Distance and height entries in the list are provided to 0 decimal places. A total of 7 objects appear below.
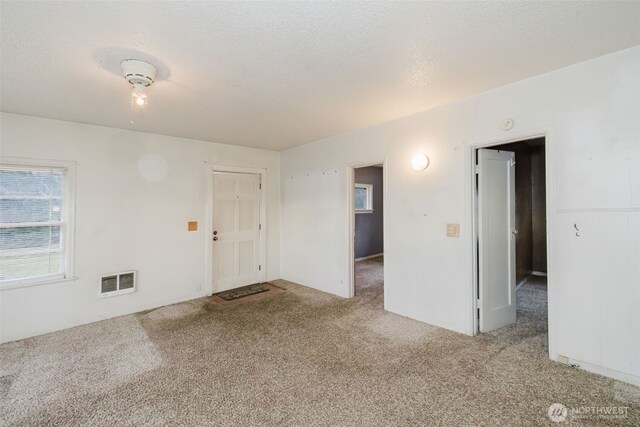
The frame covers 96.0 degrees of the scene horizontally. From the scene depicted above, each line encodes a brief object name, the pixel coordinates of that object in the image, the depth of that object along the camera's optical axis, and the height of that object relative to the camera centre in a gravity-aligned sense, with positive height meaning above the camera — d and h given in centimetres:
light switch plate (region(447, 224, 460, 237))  300 -14
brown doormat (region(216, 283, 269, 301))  433 -118
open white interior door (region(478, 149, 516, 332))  299 -24
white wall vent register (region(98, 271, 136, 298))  357 -85
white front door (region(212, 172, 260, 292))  462 -22
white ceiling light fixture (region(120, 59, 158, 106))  205 +106
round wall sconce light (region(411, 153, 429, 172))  321 +62
